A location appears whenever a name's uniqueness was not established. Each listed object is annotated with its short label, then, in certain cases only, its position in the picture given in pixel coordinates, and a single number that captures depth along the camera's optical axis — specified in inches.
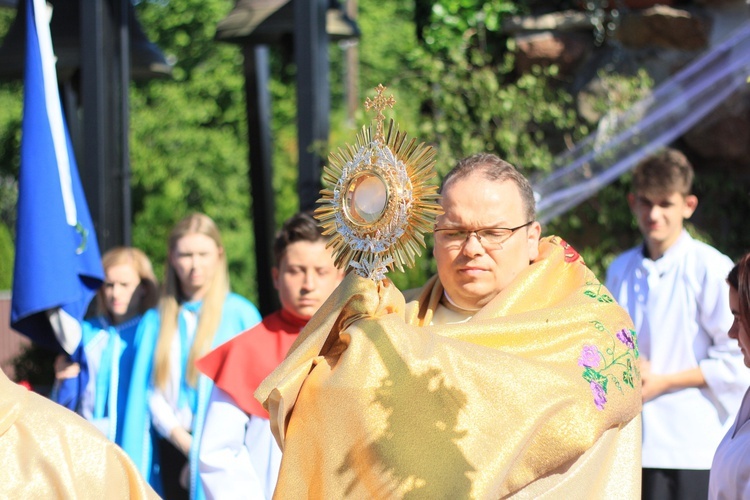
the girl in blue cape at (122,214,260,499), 386.9
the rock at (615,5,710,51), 492.1
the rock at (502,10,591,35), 519.5
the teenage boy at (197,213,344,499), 281.4
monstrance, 188.2
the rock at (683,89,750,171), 479.5
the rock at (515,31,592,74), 522.0
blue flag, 384.2
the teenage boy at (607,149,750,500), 341.1
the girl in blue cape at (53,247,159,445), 409.4
